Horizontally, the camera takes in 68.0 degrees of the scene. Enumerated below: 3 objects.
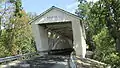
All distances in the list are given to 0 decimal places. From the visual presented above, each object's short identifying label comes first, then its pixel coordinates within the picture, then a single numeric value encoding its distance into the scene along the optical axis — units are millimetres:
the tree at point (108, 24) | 7101
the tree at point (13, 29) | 12779
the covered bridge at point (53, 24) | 9705
